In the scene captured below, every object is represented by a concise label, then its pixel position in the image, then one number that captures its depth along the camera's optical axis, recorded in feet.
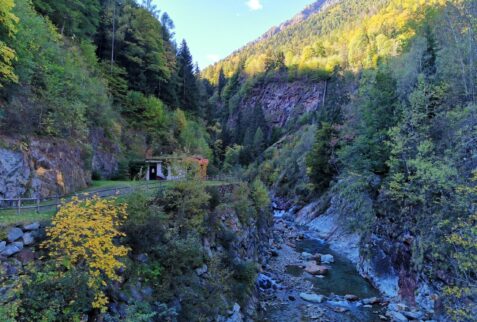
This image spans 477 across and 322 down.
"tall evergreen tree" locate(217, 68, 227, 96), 420.36
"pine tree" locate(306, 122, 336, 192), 130.11
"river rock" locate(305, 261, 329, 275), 72.38
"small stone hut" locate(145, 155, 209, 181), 96.04
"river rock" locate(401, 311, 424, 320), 50.18
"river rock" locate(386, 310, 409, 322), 49.84
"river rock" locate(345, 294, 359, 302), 58.23
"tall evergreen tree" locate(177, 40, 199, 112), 153.48
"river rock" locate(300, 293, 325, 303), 57.41
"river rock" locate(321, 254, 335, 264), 81.21
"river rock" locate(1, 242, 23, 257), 27.10
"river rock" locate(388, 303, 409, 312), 53.20
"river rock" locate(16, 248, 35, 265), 27.67
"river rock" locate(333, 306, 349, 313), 53.47
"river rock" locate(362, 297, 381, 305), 57.01
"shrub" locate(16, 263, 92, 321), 24.57
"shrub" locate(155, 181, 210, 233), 47.50
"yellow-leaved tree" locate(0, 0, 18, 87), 38.17
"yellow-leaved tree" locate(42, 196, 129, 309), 27.55
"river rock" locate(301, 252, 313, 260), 85.80
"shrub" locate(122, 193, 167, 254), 37.11
